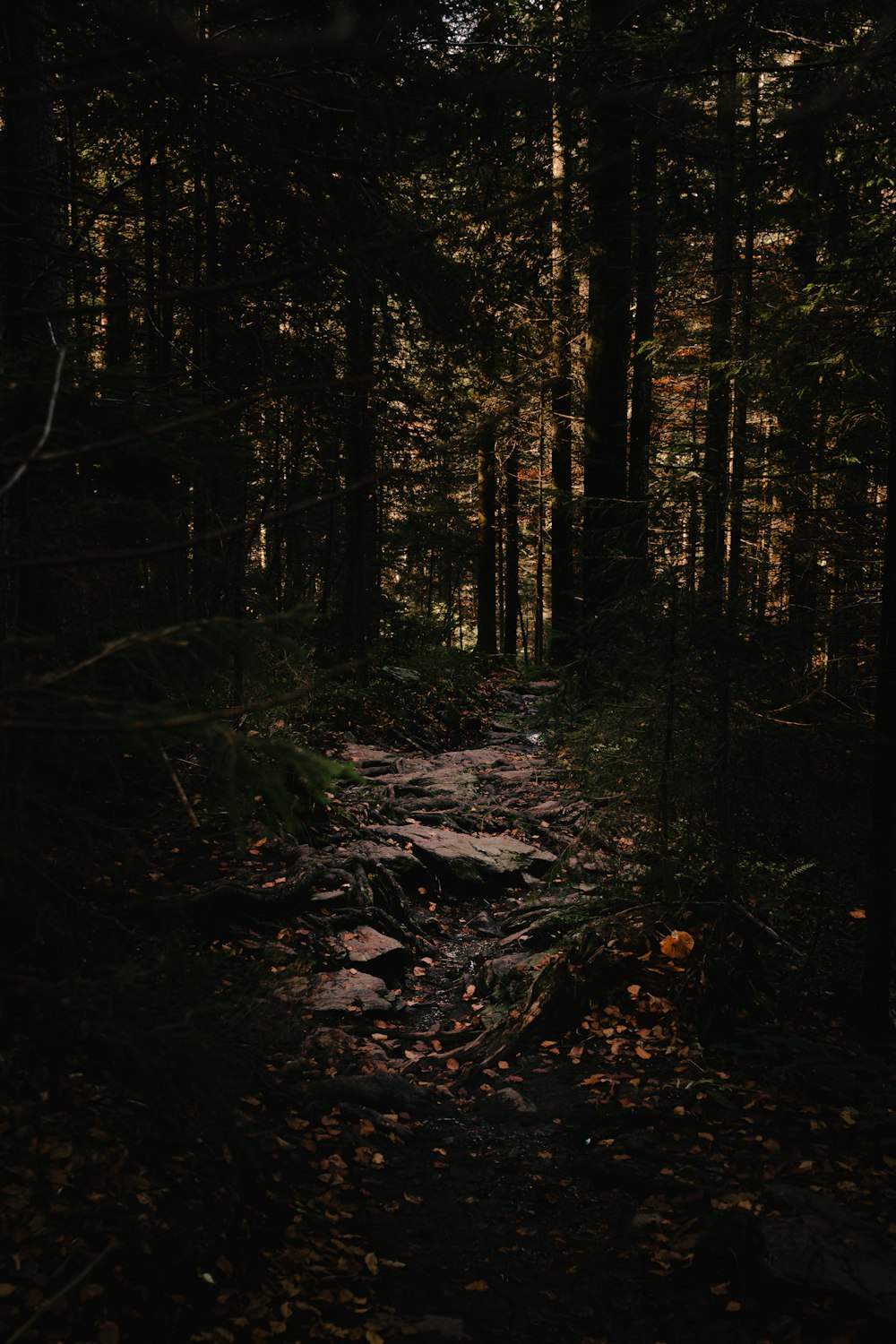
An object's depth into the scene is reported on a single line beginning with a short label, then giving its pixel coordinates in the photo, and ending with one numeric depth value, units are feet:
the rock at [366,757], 39.34
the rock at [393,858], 28.32
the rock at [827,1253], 12.20
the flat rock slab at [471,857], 29.99
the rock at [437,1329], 11.28
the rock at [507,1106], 17.78
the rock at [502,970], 23.08
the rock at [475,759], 43.16
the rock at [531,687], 64.72
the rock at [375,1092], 17.06
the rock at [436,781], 37.06
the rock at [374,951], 23.31
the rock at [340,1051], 18.24
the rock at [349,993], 21.13
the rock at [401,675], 54.13
